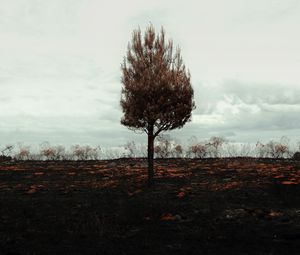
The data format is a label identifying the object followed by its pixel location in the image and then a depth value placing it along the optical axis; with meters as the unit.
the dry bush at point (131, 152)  33.77
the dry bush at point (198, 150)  33.41
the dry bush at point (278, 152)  33.12
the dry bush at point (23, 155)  35.03
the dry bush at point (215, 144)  33.28
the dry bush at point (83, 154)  34.81
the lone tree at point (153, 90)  19.83
